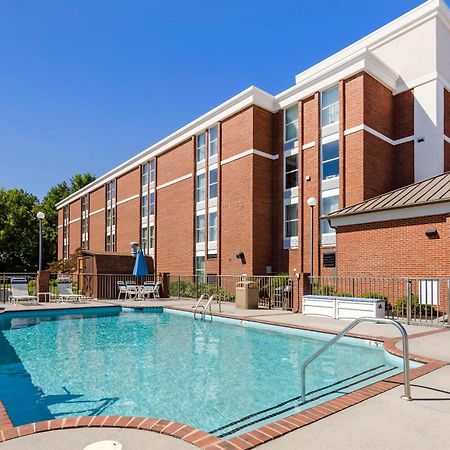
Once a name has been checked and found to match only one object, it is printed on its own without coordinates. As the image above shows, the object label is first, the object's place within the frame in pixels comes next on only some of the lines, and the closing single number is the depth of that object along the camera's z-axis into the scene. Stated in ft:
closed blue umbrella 67.56
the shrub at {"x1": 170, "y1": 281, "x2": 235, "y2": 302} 67.50
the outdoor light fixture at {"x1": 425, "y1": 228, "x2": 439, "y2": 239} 43.55
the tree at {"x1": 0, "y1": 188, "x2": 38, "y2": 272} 161.72
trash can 52.95
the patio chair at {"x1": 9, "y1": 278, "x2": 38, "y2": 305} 56.73
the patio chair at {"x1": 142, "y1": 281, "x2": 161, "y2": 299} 67.86
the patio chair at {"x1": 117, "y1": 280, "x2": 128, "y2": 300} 67.26
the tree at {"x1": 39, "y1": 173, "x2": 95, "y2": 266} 185.98
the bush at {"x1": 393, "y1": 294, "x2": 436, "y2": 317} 40.19
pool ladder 47.03
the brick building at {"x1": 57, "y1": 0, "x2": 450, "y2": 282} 64.23
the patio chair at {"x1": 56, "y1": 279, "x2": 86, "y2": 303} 60.80
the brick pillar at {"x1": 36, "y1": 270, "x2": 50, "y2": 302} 61.77
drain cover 10.60
